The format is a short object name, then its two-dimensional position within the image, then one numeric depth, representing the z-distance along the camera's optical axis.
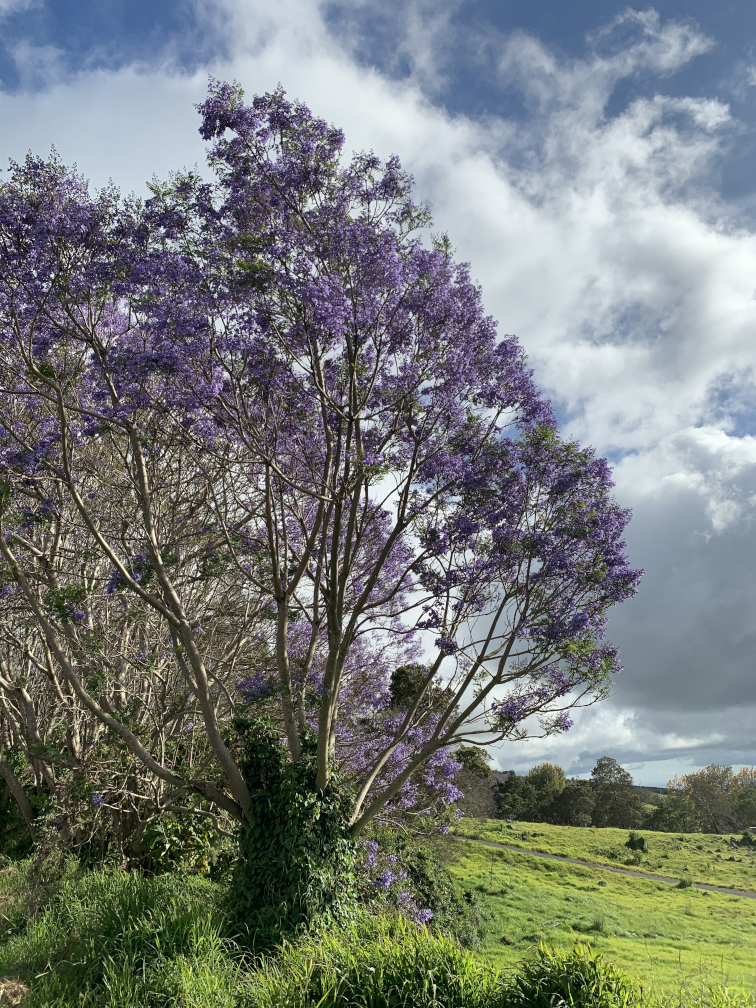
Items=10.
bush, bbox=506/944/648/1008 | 4.51
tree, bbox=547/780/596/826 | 56.50
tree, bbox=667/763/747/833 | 60.62
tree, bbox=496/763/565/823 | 56.25
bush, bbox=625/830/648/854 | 48.28
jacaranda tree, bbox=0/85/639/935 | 7.53
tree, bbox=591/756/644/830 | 57.25
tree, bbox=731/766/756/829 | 60.16
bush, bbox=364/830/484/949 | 13.62
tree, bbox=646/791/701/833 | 57.61
